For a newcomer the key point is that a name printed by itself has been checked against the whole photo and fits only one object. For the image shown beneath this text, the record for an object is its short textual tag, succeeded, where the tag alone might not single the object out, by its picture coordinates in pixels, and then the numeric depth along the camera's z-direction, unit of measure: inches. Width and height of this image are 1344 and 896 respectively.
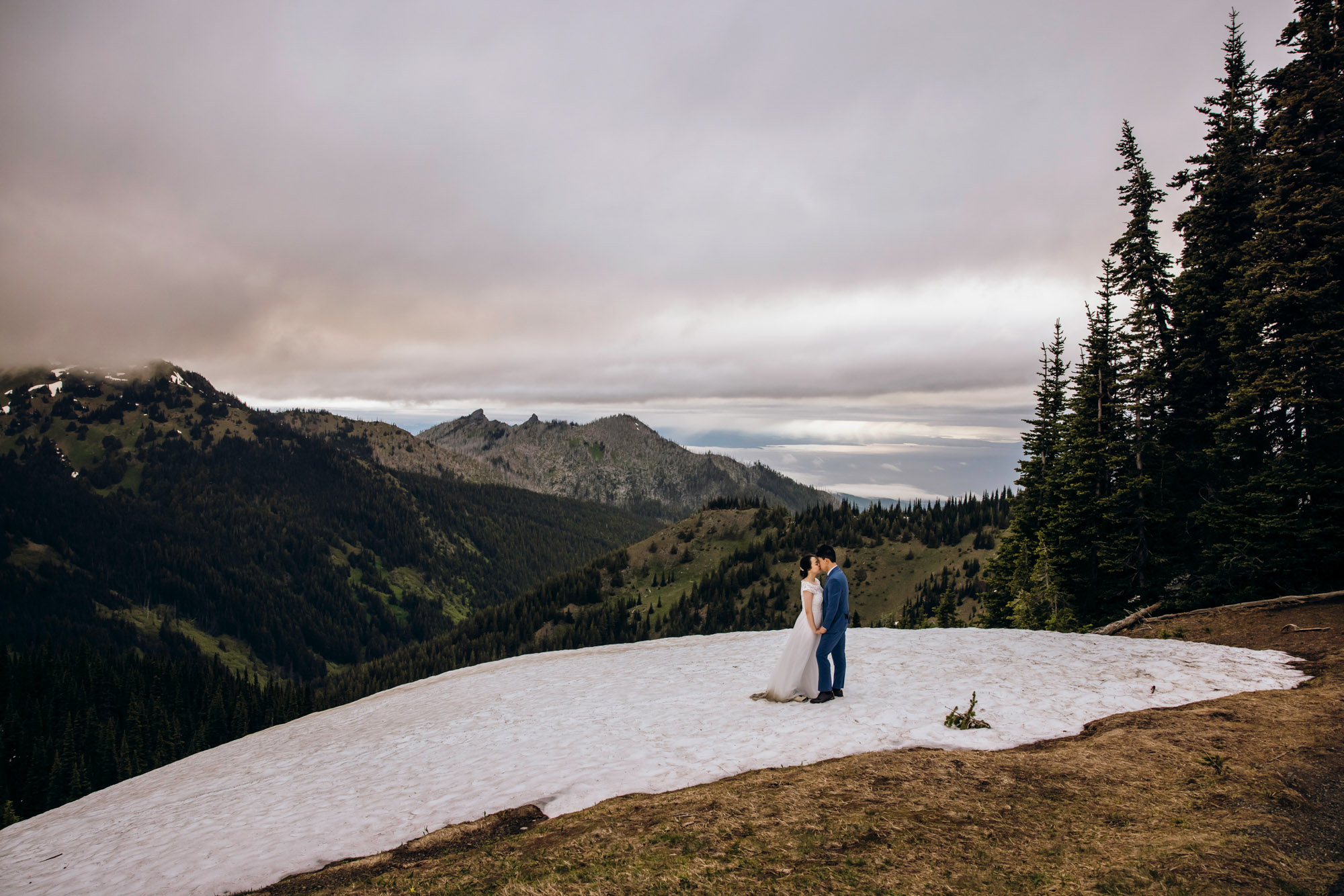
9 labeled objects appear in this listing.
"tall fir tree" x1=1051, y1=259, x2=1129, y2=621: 1398.9
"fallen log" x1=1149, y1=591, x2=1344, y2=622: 838.5
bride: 599.5
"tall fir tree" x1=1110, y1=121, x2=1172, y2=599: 1311.5
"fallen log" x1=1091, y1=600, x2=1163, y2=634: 996.6
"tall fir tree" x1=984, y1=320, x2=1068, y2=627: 1729.8
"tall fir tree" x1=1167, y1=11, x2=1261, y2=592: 1207.6
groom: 572.4
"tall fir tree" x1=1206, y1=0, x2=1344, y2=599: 958.4
